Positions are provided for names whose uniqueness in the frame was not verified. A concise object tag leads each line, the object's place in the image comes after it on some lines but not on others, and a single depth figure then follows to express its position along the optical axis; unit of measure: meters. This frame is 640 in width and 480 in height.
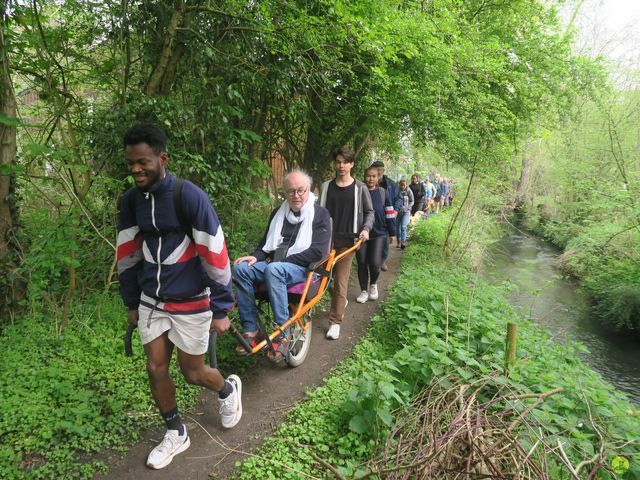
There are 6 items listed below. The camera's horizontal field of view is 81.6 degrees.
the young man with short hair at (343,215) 4.58
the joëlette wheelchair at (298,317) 3.17
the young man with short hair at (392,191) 6.92
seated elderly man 3.22
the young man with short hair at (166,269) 2.16
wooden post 3.06
